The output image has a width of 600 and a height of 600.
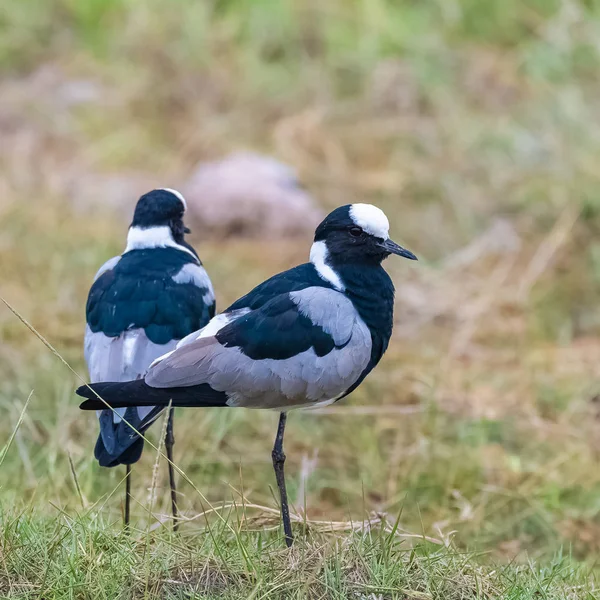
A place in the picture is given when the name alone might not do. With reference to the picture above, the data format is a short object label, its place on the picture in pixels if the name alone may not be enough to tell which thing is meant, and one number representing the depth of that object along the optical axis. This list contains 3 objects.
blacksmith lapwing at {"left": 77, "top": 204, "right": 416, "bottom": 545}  5.27
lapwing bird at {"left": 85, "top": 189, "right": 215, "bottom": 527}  5.75
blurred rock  13.05
